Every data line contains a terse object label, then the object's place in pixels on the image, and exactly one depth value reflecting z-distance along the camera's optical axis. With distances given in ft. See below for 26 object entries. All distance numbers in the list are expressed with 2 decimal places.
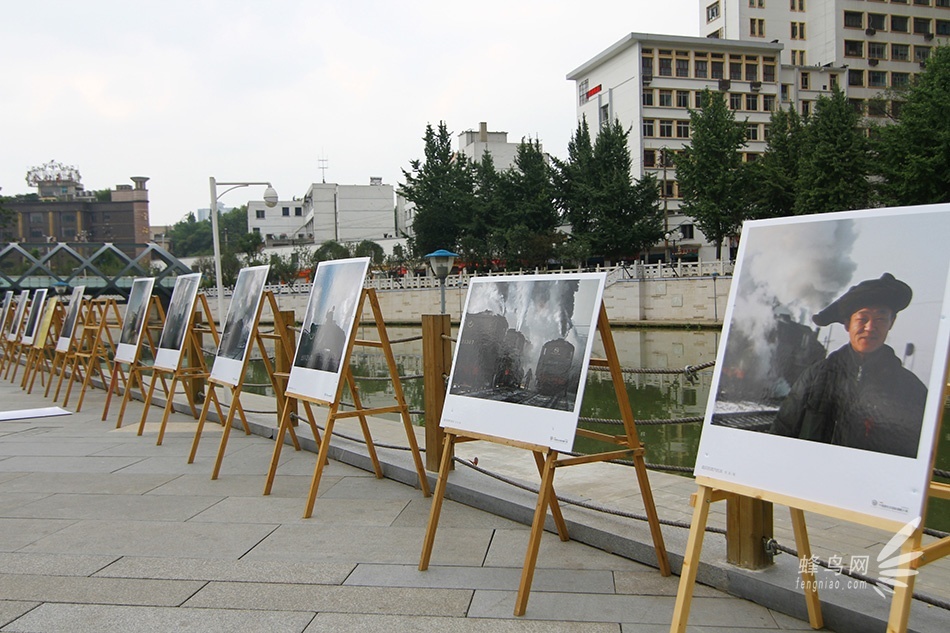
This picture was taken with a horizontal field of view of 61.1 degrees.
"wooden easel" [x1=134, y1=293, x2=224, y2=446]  24.63
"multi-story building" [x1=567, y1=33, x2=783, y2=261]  153.69
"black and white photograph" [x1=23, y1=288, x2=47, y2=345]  45.98
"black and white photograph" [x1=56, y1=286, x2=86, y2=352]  37.76
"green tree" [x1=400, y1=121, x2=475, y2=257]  156.87
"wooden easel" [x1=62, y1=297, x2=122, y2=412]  33.19
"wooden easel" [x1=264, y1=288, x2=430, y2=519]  15.81
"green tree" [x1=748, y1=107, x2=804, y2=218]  117.91
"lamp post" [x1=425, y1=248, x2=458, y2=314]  77.70
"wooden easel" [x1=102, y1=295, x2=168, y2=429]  28.68
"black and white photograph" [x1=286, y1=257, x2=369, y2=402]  16.81
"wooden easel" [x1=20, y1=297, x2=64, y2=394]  42.20
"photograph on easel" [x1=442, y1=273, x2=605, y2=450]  11.38
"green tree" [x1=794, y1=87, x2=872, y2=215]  106.93
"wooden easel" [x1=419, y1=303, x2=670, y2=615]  10.68
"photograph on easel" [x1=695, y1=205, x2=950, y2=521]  7.54
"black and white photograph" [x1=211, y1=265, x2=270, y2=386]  20.72
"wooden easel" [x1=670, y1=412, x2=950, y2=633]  7.04
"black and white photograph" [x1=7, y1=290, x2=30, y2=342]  51.83
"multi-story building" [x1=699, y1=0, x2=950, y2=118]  163.43
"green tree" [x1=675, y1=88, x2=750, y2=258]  121.19
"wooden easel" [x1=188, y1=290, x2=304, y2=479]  19.56
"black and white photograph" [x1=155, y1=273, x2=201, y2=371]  25.55
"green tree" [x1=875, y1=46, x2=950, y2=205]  94.58
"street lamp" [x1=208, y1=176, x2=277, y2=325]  37.42
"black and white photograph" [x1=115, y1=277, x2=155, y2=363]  29.12
